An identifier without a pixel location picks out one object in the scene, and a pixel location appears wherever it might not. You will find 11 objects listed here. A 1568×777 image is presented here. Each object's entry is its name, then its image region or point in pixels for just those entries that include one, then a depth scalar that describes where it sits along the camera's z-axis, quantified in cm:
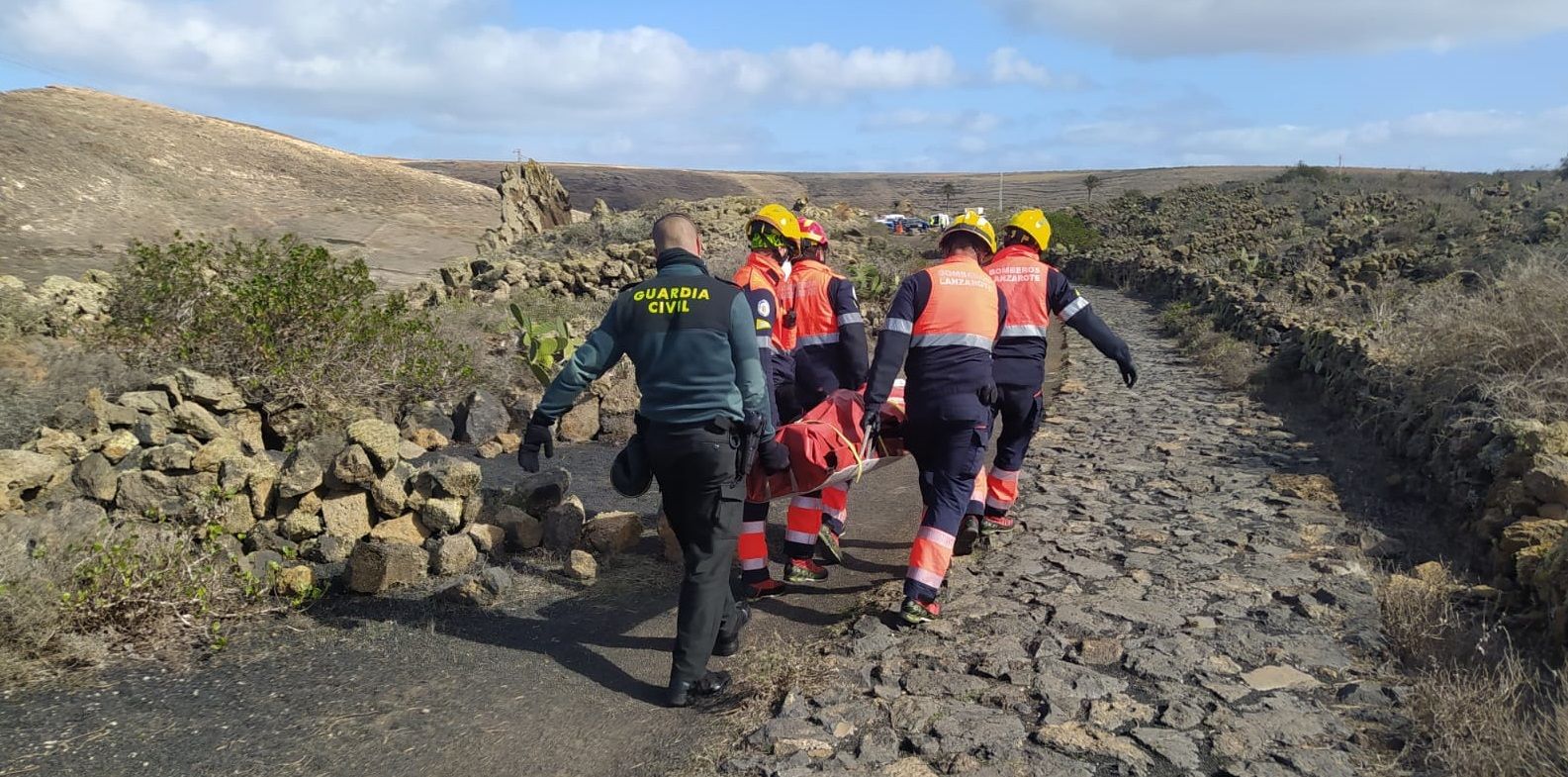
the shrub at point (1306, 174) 5003
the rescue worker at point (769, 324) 525
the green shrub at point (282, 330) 834
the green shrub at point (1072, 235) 3675
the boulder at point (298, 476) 551
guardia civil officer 399
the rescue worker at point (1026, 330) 575
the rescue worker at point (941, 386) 470
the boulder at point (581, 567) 556
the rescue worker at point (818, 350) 543
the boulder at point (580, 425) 943
